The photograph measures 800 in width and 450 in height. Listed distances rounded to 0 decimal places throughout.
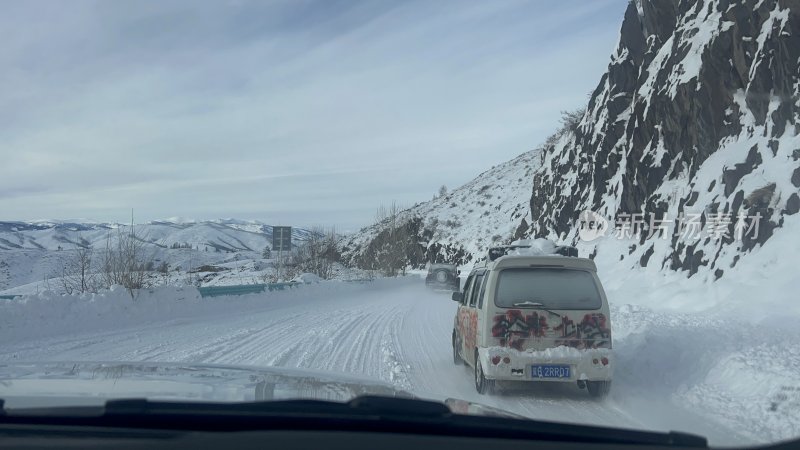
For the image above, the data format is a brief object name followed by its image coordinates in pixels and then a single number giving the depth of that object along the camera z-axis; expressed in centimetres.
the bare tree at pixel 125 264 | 2856
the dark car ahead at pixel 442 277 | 4288
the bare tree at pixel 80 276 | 2899
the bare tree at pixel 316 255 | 6256
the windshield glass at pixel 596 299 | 804
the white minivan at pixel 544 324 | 888
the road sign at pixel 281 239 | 4112
